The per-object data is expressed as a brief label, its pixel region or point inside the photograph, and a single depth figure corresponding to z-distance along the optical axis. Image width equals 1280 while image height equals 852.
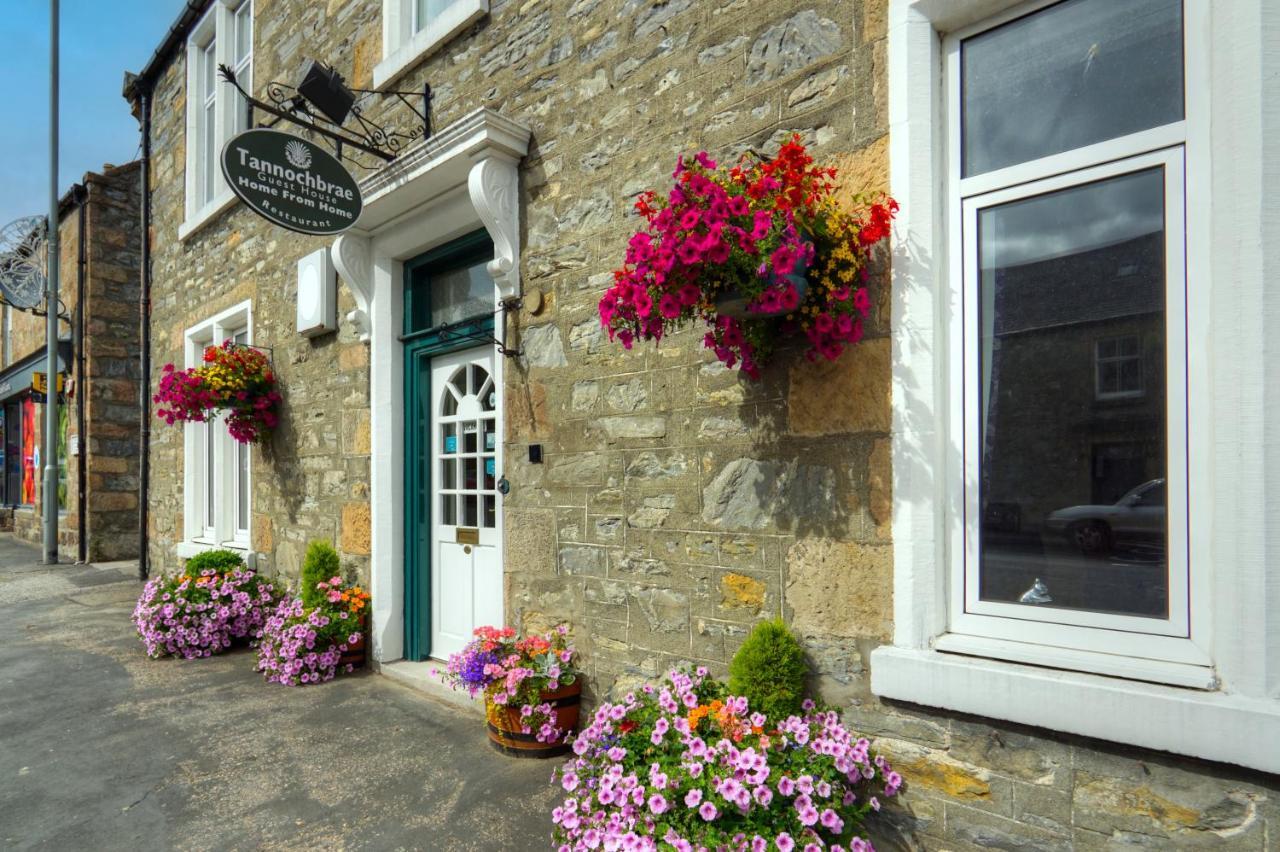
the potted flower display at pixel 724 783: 2.27
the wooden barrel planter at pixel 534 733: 3.49
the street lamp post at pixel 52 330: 10.72
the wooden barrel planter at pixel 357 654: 4.96
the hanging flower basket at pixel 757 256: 2.36
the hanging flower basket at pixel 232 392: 5.79
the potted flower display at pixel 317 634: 4.82
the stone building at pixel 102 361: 10.62
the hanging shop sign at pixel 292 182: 4.12
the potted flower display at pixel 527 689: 3.46
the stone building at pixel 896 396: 1.97
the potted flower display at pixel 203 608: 5.57
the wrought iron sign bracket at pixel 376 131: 4.35
